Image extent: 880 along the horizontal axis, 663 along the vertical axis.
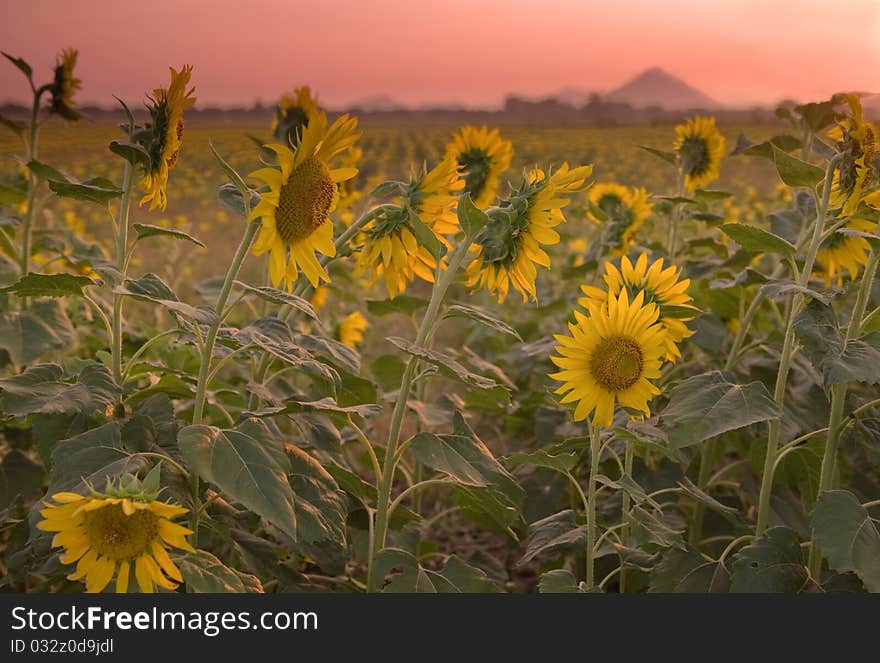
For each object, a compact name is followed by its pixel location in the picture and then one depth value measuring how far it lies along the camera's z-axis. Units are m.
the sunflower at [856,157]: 1.59
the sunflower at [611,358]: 1.52
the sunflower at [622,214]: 2.92
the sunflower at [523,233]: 1.52
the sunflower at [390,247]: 1.59
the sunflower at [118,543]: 1.20
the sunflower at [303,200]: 1.29
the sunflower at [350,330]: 2.94
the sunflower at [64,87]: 2.07
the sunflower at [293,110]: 2.33
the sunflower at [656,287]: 1.67
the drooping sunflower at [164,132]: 1.46
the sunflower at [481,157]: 2.38
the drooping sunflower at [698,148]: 2.90
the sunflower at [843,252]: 1.94
